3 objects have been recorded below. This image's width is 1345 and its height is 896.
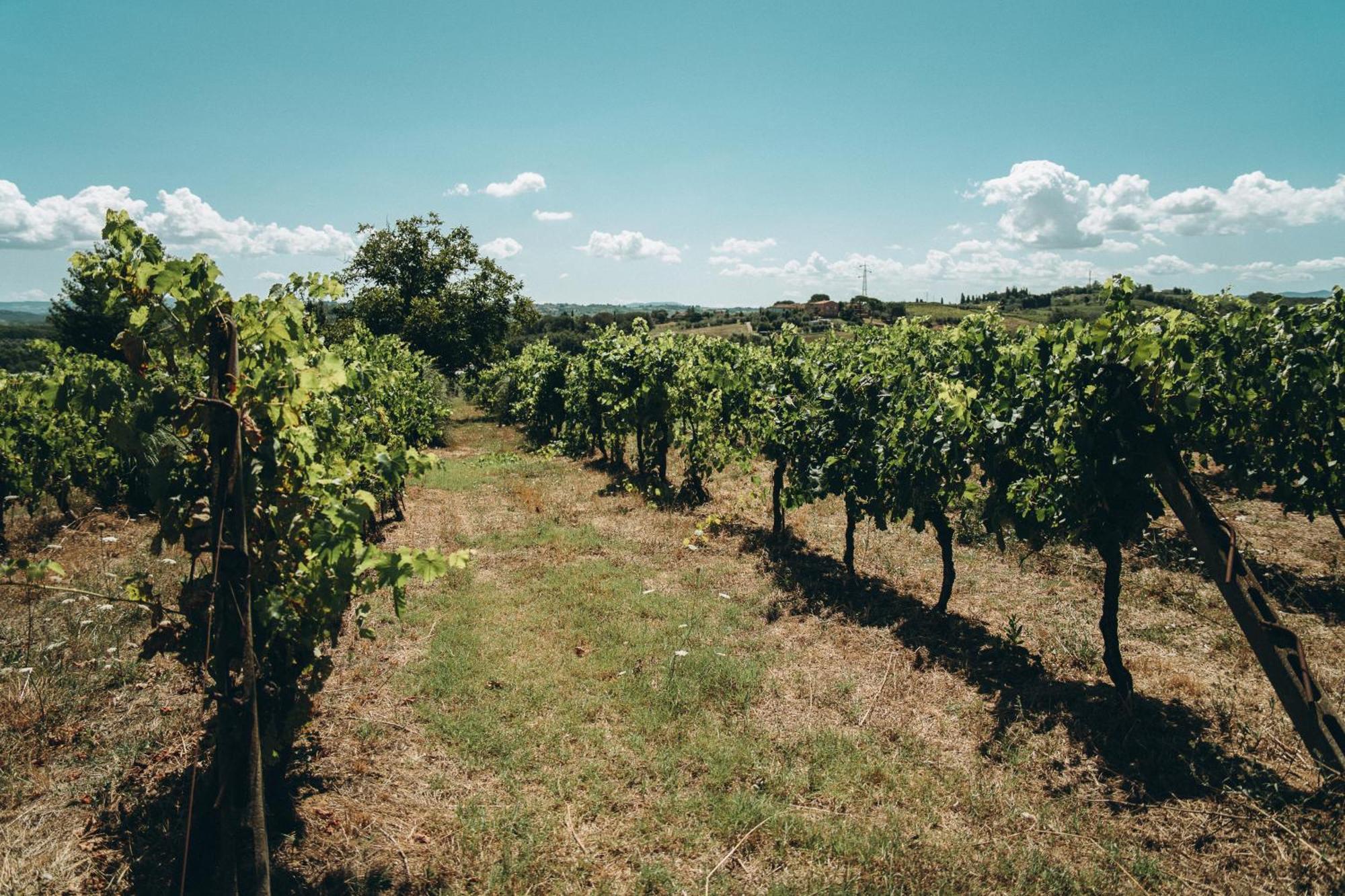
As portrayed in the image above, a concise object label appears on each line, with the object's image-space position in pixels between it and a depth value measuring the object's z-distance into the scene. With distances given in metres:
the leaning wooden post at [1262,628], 4.27
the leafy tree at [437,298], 36.56
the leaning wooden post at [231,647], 3.12
